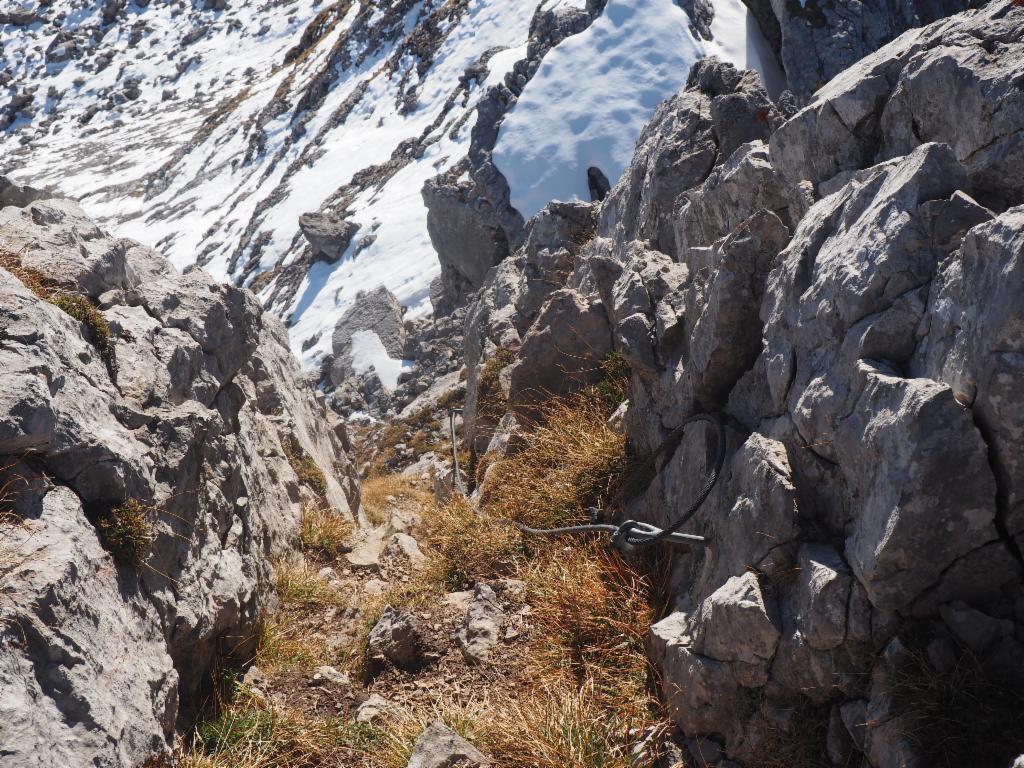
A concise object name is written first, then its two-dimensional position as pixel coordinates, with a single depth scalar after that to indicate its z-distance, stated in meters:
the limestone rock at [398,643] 6.04
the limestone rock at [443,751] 4.56
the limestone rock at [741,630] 4.02
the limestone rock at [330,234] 31.73
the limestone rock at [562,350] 8.58
